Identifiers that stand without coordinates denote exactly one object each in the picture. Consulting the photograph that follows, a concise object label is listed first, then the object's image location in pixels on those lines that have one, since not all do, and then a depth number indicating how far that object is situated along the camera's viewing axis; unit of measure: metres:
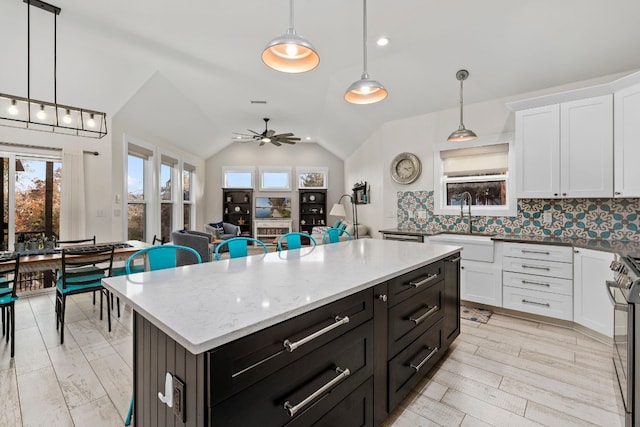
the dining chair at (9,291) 2.32
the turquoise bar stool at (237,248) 2.21
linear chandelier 2.66
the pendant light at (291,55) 1.58
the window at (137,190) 5.10
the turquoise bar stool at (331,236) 3.32
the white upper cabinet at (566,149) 2.80
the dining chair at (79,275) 2.72
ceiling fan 5.76
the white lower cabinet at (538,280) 2.88
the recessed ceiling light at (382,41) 3.21
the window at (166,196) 6.21
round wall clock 4.55
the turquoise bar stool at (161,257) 1.76
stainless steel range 1.51
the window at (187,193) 7.22
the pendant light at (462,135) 3.11
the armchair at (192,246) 3.96
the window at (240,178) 8.40
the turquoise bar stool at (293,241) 2.60
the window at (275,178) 8.44
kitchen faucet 4.04
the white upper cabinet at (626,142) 2.55
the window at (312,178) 8.48
